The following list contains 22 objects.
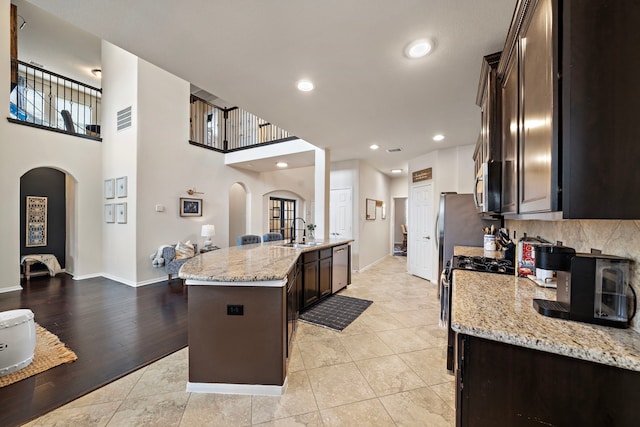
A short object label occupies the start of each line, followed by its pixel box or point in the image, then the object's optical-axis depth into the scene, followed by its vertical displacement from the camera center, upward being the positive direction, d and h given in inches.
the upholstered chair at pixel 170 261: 187.5 -35.6
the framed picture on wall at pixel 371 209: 253.0 +4.5
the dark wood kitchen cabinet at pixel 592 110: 29.4 +12.5
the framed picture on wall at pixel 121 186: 193.5 +19.5
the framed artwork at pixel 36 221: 215.0 -8.0
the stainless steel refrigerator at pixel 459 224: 147.6 -5.7
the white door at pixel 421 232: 208.1 -15.7
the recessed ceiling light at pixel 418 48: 72.0 +47.8
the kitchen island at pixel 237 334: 75.3 -35.5
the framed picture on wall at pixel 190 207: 217.0 +4.8
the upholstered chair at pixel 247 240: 181.3 -19.5
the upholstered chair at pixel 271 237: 196.5 -18.7
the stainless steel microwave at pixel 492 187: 61.7 +6.7
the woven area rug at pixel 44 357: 81.5 -51.9
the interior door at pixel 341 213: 239.5 +0.3
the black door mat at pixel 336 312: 124.9 -52.6
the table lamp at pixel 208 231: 220.2 -15.9
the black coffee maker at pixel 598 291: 38.1 -11.6
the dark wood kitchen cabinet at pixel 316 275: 132.8 -34.7
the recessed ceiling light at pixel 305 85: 94.9 +48.0
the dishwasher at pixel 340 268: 165.2 -36.9
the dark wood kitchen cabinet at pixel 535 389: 31.4 -23.3
